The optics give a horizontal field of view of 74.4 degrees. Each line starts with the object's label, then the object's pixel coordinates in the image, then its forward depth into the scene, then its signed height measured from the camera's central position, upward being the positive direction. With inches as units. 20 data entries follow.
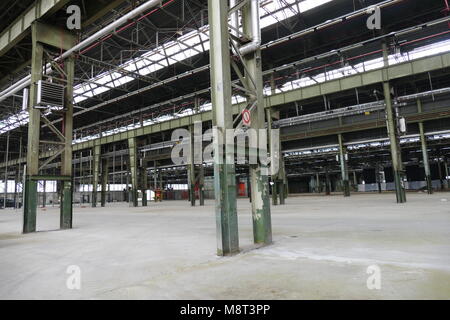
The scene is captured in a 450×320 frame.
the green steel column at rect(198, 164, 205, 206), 912.6 +5.5
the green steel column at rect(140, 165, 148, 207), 1075.9 +28.3
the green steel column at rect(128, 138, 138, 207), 1052.5 +84.5
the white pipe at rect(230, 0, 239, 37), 230.2 +134.5
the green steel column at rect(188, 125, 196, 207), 920.9 +73.1
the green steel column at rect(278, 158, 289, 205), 782.5 -5.3
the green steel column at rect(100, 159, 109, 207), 1210.4 +77.9
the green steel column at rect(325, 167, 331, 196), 1487.7 -21.2
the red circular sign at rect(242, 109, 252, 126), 210.4 +50.0
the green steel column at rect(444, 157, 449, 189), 1449.1 +37.4
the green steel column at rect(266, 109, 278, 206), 754.3 +27.1
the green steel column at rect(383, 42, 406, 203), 626.8 +80.0
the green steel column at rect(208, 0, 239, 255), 188.4 +41.2
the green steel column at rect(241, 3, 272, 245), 216.8 +6.7
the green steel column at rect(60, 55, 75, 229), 386.3 +42.6
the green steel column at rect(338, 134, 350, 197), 999.6 +57.5
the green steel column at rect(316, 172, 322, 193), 1854.1 -23.4
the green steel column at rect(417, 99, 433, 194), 895.4 +94.5
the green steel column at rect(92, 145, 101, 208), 1152.6 +104.6
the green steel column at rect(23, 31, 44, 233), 357.4 +49.7
